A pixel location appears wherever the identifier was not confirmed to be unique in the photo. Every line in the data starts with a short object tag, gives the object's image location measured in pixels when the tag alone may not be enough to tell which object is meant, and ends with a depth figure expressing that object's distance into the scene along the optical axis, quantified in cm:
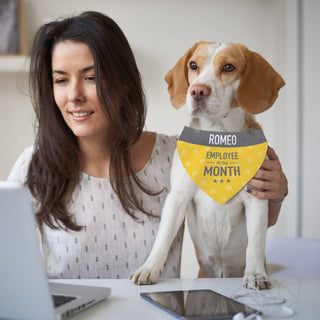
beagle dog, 83
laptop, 49
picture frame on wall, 209
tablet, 62
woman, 109
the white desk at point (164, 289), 65
